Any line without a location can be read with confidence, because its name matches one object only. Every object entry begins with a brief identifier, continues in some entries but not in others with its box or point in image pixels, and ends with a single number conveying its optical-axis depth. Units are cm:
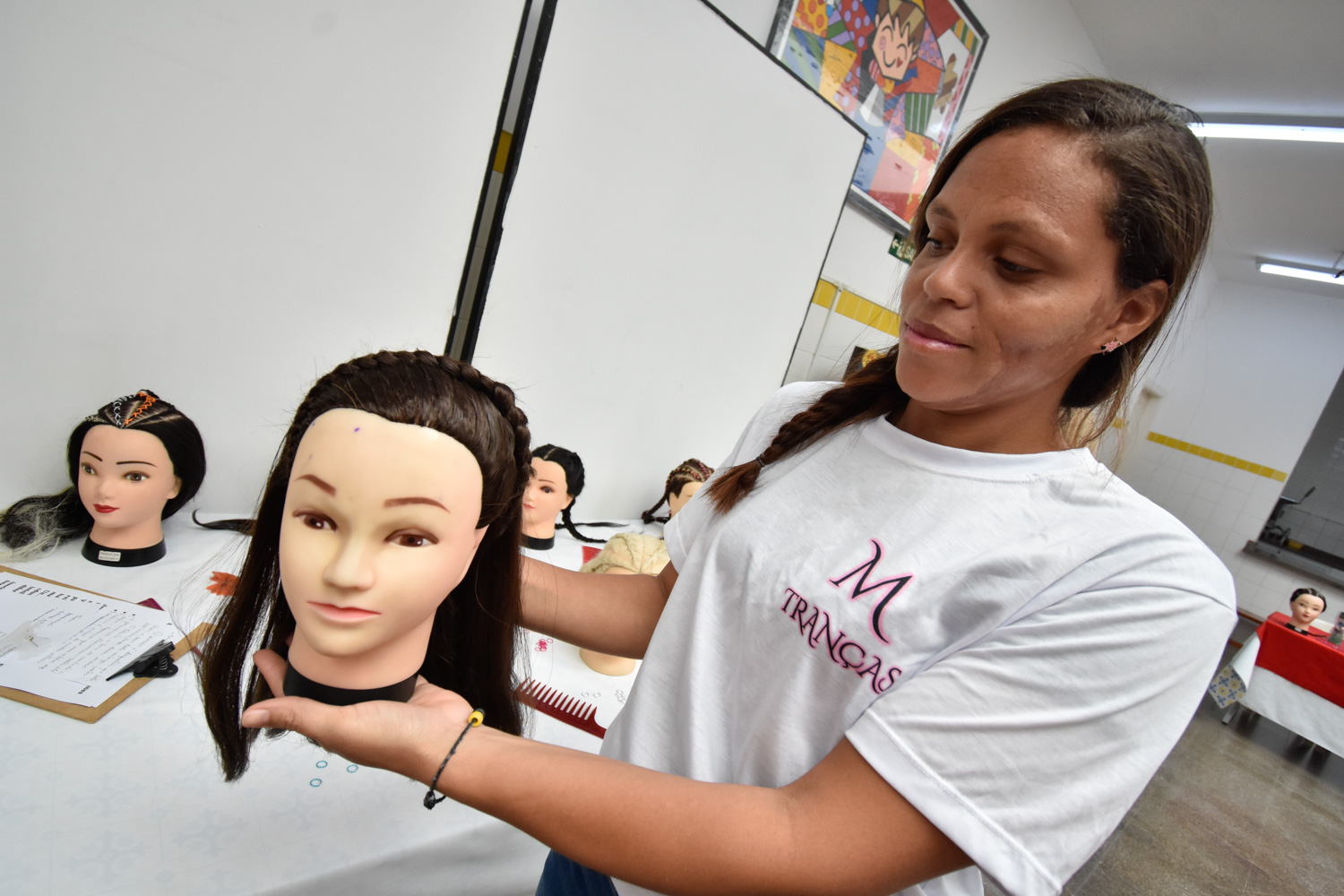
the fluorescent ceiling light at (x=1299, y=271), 621
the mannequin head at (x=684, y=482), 243
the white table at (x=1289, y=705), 368
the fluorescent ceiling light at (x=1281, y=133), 411
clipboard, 104
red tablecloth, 365
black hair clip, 115
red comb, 140
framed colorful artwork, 268
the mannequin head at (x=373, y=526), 76
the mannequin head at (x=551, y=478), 213
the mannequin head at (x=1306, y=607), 382
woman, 60
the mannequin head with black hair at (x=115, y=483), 146
